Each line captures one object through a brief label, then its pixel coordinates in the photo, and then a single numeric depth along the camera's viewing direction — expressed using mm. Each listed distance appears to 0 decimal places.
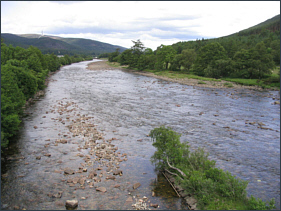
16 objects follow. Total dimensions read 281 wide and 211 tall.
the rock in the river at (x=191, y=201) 14382
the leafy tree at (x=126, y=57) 136000
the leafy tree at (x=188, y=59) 98750
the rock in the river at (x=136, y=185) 16575
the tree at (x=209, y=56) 88188
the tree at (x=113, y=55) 191900
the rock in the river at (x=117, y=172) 18361
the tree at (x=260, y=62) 73375
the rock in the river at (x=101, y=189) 15999
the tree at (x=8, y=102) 21844
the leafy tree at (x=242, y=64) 77625
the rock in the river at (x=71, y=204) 14030
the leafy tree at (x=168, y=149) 18469
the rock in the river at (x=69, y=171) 18316
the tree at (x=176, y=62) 104844
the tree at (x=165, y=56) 110056
